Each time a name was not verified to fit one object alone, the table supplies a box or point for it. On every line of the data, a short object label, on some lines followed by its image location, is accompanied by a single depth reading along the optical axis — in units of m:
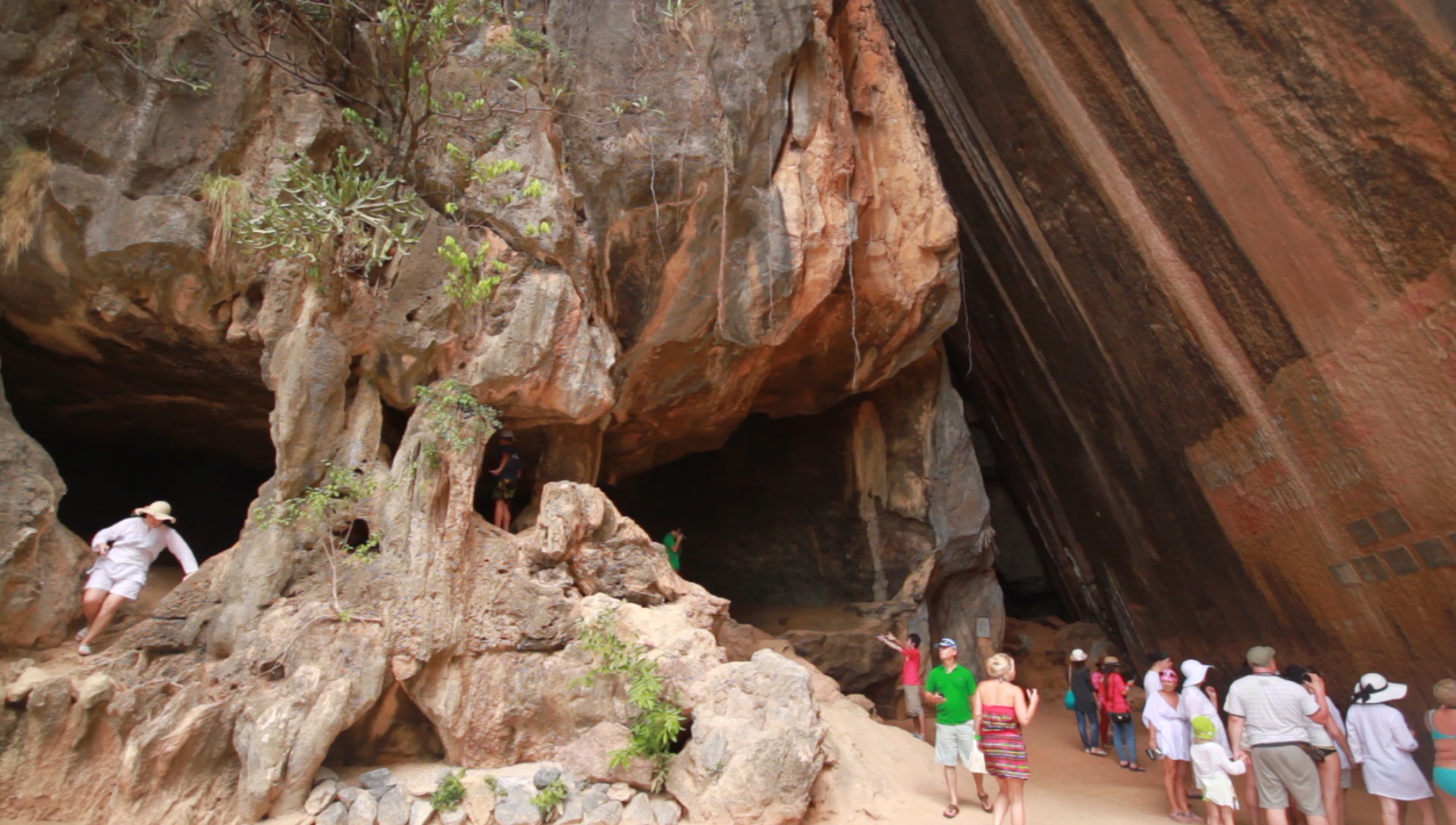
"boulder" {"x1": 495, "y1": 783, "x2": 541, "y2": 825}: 4.87
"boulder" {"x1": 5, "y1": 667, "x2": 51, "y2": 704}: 4.80
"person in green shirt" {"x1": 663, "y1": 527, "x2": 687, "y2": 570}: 9.09
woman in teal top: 4.64
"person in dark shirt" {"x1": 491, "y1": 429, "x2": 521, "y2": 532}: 7.11
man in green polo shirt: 5.22
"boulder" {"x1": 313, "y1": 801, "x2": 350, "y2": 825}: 4.66
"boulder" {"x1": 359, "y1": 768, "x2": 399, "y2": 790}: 4.97
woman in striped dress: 4.64
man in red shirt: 8.05
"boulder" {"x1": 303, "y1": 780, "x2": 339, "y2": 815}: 4.72
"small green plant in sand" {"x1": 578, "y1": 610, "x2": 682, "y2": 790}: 5.17
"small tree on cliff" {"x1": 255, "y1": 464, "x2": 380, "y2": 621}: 5.65
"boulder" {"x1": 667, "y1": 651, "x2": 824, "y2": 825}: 4.85
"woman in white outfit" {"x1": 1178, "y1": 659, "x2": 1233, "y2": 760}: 5.41
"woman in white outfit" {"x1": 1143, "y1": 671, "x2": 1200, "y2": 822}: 5.73
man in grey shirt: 4.70
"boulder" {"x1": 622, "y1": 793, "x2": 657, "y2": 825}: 4.94
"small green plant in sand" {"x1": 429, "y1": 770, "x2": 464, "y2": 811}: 4.88
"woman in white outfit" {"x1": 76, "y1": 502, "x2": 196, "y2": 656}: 5.55
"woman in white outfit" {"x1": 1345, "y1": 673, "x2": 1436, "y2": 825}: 4.89
